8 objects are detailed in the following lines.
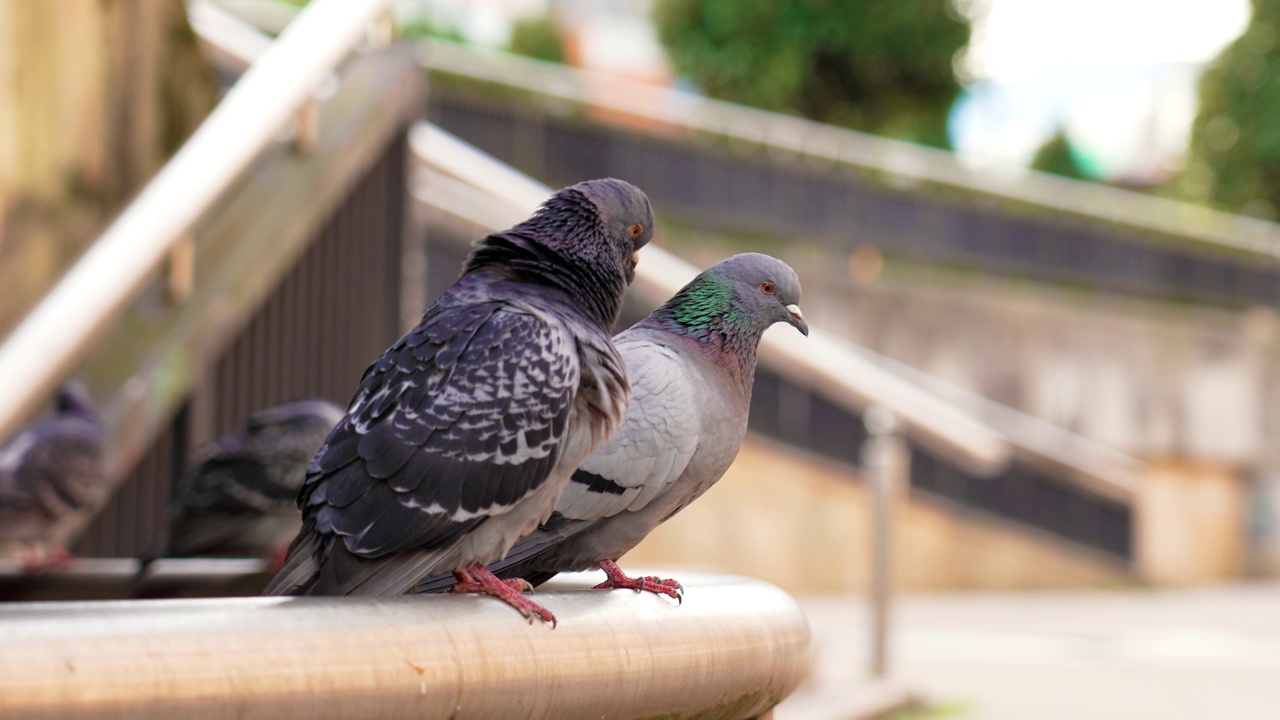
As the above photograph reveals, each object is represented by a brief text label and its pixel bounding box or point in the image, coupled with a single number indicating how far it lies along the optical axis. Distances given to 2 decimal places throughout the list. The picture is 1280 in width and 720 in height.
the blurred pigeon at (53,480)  8.28
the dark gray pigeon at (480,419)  2.88
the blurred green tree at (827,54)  45.78
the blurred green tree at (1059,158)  66.50
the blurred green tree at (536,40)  59.09
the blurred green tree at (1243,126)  49.06
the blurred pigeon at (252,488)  6.95
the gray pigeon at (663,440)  3.85
